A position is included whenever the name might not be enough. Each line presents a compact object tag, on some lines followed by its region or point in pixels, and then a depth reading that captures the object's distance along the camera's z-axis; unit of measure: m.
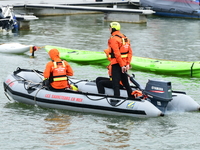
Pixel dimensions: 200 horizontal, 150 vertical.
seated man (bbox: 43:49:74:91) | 16.06
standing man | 15.32
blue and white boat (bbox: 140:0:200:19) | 55.32
